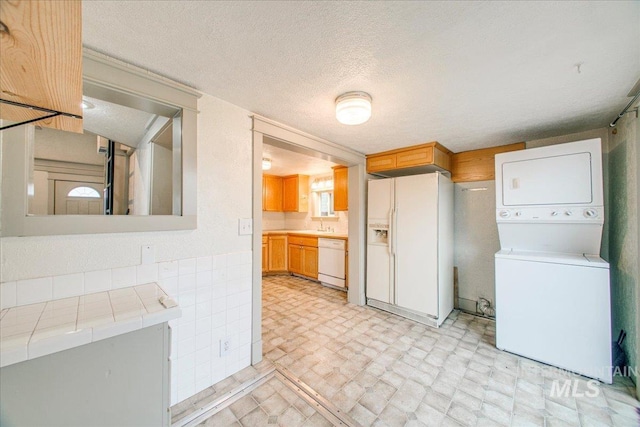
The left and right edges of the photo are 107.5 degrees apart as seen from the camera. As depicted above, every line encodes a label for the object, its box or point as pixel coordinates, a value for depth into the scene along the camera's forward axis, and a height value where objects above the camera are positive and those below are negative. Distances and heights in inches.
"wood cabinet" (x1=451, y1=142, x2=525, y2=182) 113.0 +27.0
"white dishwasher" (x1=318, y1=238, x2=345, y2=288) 157.6 -31.7
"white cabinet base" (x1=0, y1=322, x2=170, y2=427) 30.3 -24.5
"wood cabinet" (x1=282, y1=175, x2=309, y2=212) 205.3 +20.7
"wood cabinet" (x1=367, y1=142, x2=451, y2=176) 108.0 +28.2
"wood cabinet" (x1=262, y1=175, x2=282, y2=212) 205.9 +20.4
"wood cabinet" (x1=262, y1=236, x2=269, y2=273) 189.9 -31.1
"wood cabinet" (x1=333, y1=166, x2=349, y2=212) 157.2 +19.1
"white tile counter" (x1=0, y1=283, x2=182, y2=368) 30.1 -16.2
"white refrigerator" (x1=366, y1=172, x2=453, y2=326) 106.2 -15.0
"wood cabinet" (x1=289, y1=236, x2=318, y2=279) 175.8 -31.3
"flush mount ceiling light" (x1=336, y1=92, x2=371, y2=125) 65.3 +30.8
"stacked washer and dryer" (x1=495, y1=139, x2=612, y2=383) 72.1 -15.1
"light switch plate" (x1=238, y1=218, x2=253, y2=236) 74.7 -3.3
